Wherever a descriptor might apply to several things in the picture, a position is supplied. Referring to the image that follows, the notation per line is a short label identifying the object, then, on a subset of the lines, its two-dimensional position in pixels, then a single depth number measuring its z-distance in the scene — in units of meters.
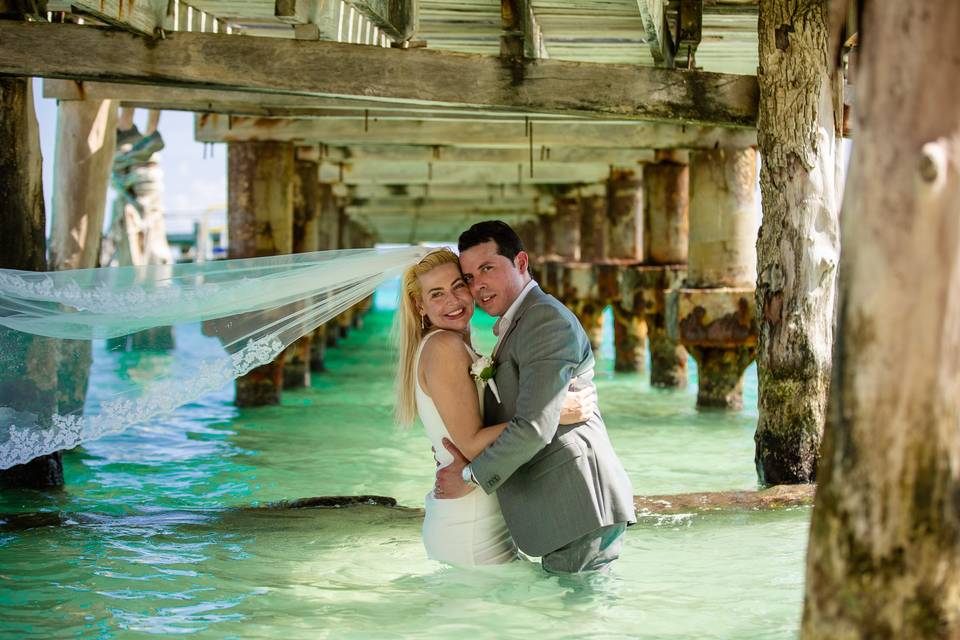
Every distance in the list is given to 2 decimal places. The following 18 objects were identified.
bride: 4.49
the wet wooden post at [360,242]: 31.07
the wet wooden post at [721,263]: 10.44
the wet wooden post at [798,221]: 6.83
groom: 4.29
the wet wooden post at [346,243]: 22.89
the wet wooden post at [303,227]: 14.08
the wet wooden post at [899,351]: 2.71
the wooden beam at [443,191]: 21.16
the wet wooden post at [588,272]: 15.93
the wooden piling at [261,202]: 12.07
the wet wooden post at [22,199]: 6.72
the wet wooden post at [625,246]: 16.23
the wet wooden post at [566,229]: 23.00
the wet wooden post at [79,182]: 10.44
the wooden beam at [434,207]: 25.50
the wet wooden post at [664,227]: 13.53
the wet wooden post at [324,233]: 16.95
